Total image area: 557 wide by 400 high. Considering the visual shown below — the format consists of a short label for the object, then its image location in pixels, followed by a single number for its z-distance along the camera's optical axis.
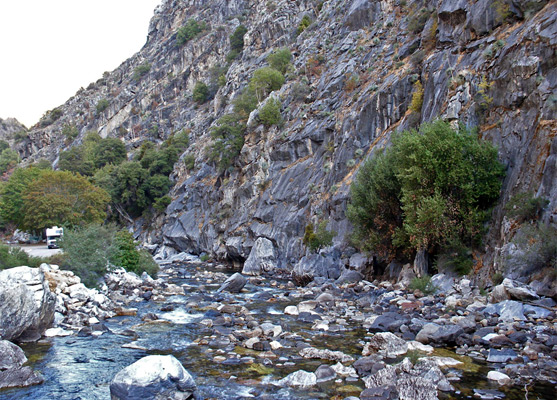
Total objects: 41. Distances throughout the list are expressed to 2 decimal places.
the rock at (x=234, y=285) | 25.75
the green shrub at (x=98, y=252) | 21.55
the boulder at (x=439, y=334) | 11.76
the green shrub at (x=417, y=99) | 30.38
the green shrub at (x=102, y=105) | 103.31
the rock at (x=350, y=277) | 25.05
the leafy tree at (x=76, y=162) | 82.88
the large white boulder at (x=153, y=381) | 8.49
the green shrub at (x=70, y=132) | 106.22
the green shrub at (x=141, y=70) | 106.57
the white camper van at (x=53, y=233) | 41.19
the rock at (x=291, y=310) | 17.97
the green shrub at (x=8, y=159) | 109.31
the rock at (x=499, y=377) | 8.93
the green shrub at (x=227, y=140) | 54.38
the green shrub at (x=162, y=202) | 64.75
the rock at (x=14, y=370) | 9.75
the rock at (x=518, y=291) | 13.99
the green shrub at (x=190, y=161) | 65.69
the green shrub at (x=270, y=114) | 49.08
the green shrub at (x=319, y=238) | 31.70
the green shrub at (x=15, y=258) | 18.91
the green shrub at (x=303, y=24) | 64.69
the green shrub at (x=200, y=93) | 84.81
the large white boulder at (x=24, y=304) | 13.16
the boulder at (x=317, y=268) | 28.91
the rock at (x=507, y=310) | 12.89
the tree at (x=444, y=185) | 19.20
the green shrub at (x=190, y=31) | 97.94
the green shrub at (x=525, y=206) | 16.03
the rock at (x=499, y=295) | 14.66
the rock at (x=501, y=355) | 10.12
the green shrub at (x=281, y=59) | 59.91
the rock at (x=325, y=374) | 9.71
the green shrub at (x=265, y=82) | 56.44
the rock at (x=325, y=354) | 11.10
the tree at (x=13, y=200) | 52.06
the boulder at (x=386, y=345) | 11.22
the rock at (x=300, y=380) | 9.41
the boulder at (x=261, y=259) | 37.97
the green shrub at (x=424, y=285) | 19.05
